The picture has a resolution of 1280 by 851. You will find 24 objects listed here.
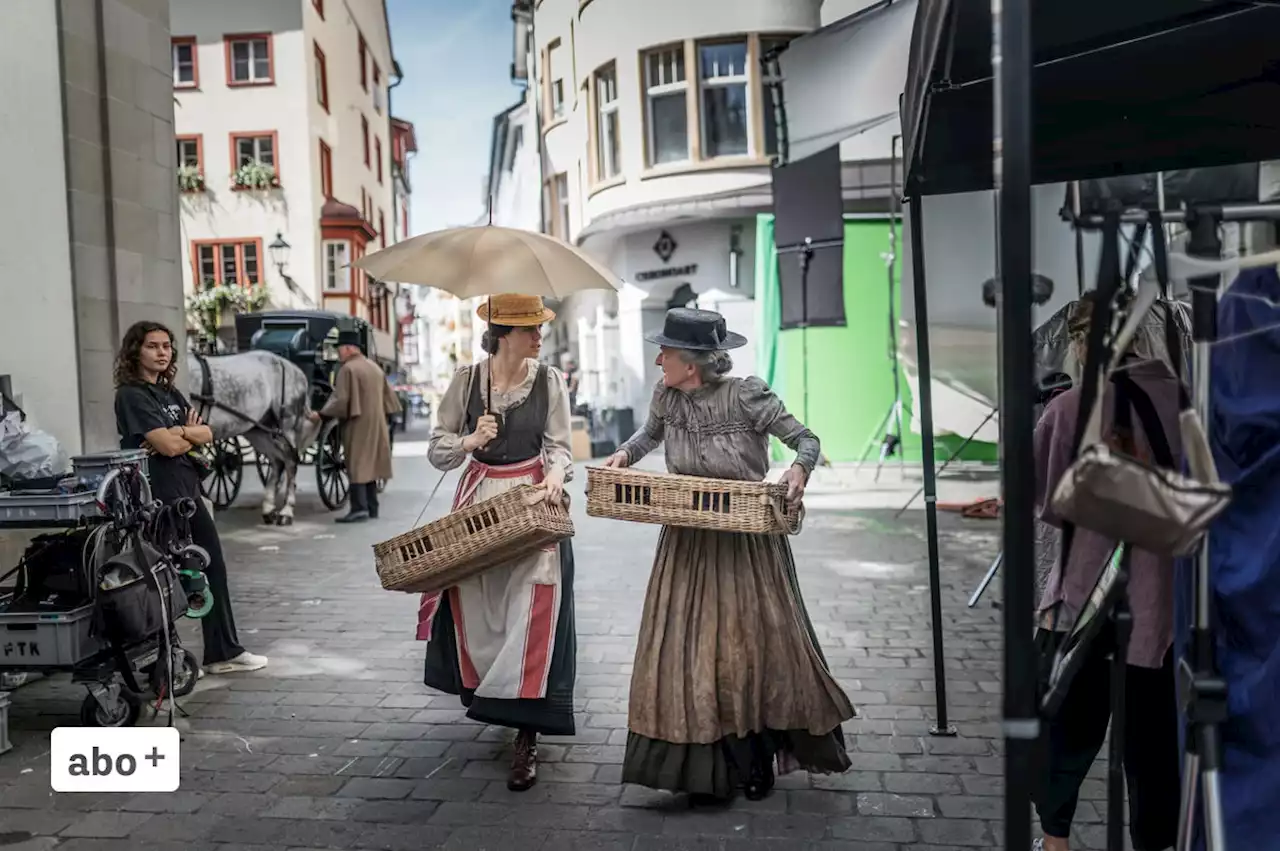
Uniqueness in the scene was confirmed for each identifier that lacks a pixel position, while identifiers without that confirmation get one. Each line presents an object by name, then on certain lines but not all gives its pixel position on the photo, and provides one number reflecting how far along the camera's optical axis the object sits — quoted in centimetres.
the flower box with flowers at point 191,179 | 2603
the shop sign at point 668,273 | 1865
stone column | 637
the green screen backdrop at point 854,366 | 1418
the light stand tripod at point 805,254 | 1177
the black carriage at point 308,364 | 1216
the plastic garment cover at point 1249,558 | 209
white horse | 1073
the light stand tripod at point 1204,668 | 205
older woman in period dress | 373
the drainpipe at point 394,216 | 3100
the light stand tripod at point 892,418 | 1197
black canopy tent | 342
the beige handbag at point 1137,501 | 174
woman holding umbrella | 411
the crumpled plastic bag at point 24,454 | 475
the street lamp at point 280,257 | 2505
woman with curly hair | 506
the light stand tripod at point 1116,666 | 206
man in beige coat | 1106
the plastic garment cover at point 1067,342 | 304
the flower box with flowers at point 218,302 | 2548
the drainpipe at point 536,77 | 1709
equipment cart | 438
